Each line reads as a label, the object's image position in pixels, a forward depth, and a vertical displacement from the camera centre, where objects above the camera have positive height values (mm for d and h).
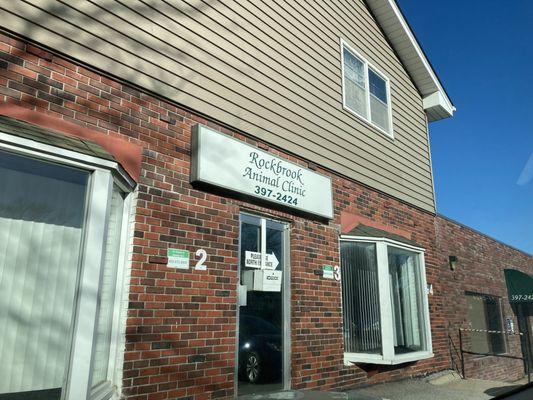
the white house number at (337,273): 7161 +702
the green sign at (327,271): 6949 +700
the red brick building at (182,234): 3889 +935
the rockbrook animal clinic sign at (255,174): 5414 +1830
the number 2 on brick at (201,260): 5184 +635
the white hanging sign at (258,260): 5879 +735
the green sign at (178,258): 4914 +621
